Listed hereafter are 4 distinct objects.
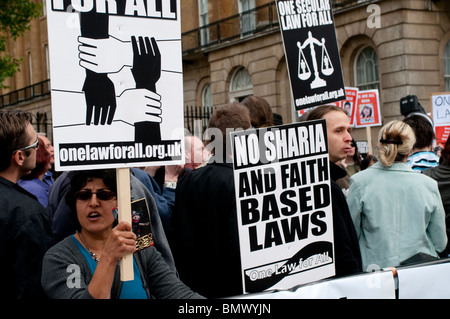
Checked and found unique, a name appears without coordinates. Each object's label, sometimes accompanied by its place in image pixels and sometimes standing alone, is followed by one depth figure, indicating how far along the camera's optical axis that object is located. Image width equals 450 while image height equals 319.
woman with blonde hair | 3.56
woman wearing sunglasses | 2.24
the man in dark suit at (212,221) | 3.31
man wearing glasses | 2.48
